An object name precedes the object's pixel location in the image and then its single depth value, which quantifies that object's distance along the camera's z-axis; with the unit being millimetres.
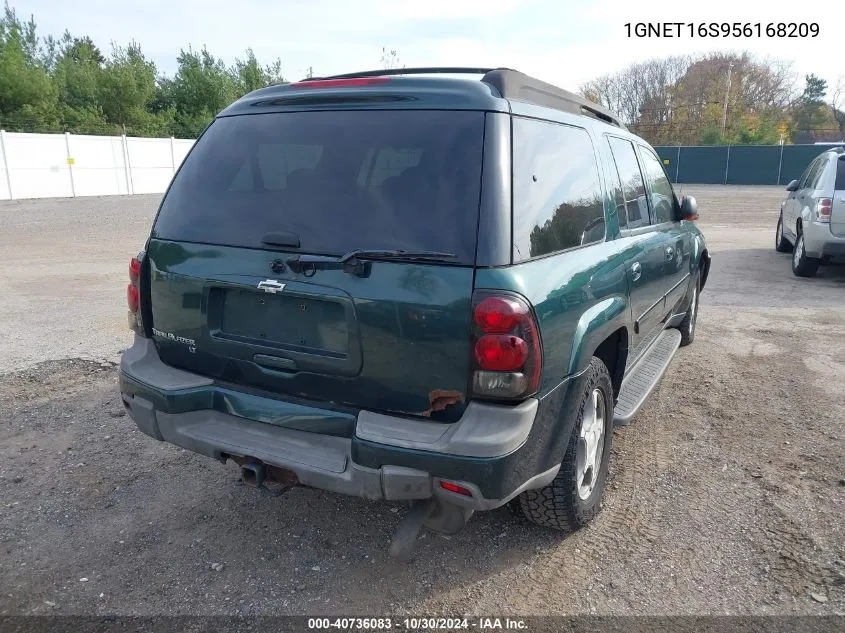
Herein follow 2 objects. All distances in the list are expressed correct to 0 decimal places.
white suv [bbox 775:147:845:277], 8688
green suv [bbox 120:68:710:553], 2392
